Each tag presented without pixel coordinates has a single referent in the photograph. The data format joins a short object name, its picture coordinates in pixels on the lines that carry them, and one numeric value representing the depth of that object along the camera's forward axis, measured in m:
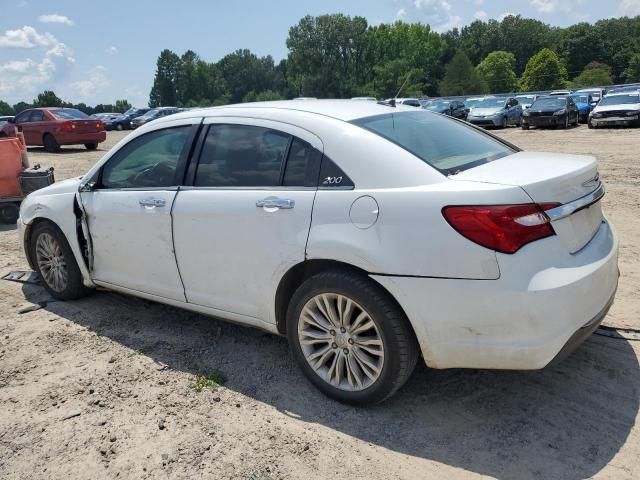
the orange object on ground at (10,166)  8.72
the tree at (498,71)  100.12
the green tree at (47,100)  84.76
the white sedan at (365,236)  2.72
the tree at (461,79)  87.06
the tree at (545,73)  91.31
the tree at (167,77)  123.44
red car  20.64
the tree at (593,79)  75.45
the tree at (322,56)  102.19
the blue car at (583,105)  26.86
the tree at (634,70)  82.96
